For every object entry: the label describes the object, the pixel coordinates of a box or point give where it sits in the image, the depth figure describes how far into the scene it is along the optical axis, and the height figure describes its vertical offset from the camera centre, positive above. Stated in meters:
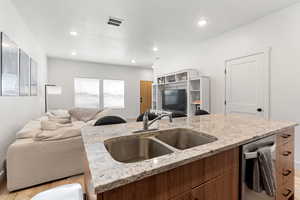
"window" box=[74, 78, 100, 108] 6.18 +0.28
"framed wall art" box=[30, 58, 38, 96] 3.22 +0.51
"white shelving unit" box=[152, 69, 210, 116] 3.77 +0.49
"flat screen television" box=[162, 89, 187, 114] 4.51 -0.03
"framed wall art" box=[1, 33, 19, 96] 1.99 +0.50
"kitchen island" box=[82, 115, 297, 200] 0.62 -0.34
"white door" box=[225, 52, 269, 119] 2.76 +0.31
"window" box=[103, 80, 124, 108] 6.79 +0.29
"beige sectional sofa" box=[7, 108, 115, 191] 1.78 -0.79
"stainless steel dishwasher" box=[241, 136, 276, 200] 1.05 -0.54
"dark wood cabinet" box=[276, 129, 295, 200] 1.34 -0.68
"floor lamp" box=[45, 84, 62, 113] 4.32 +0.31
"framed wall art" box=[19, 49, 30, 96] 2.60 +0.52
